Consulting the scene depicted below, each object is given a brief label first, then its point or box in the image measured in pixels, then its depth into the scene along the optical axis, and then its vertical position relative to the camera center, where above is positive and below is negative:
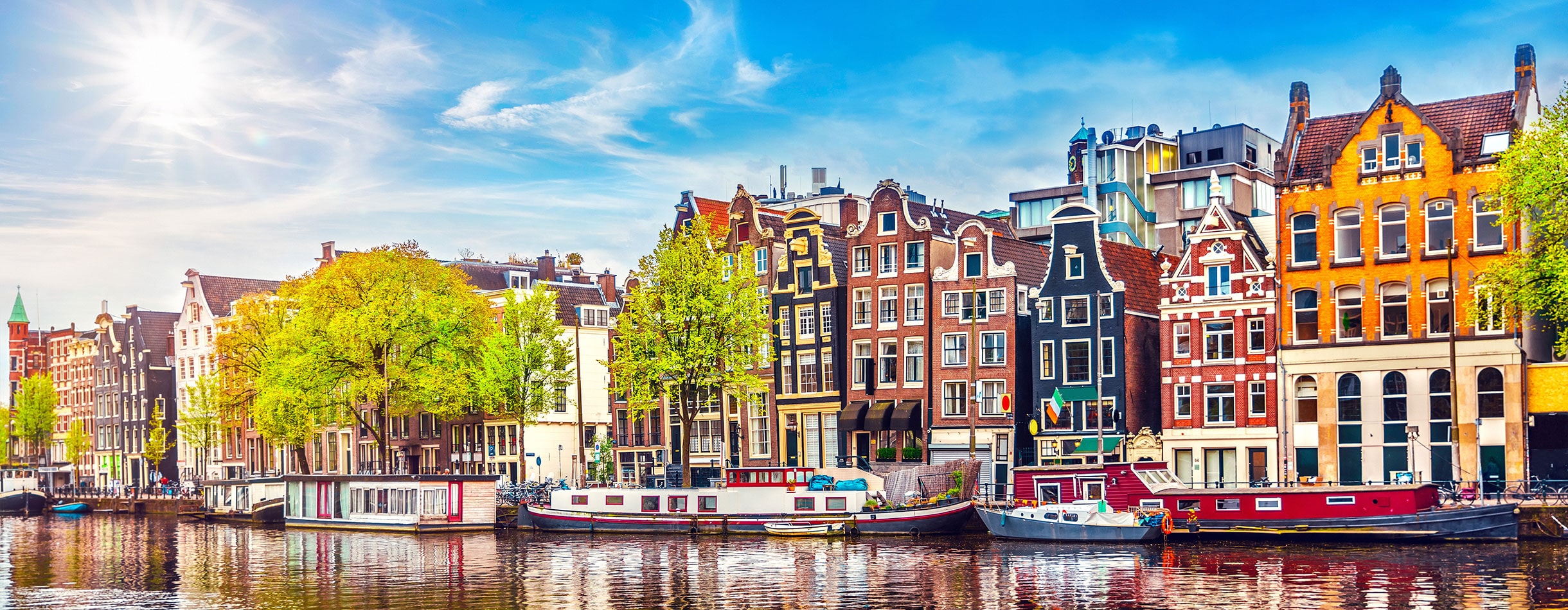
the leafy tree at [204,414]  121.50 -2.47
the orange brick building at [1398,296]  71.25 +2.71
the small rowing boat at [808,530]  71.06 -7.04
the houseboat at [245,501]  100.31 -7.58
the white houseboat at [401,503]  82.94 -6.53
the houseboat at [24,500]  133.00 -9.23
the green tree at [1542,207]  60.31 +5.53
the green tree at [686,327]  80.81 +2.19
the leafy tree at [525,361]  94.69 +0.84
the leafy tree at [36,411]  166.12 -2.50
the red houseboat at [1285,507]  59.94 -5.76
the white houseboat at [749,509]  69.94 -6.29
